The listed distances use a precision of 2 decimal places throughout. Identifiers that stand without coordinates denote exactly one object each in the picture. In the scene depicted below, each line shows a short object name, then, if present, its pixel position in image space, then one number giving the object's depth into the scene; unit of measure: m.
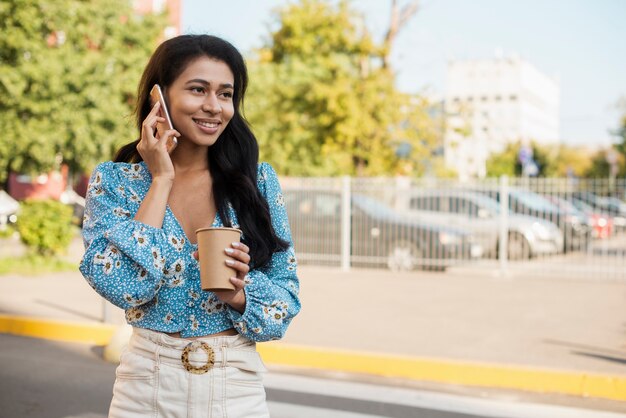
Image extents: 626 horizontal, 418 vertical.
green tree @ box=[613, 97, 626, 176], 45.69
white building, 118.38
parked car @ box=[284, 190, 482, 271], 15.27
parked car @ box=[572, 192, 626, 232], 15.04
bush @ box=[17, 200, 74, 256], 13.43
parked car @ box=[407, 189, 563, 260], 15.12
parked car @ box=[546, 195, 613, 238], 15.51
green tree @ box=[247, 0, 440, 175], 21.94
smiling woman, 2.01
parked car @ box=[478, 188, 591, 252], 15.10
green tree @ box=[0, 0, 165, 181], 18.84
